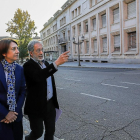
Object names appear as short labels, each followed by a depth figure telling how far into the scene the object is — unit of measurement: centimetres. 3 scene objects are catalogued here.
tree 3925
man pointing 196
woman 176
